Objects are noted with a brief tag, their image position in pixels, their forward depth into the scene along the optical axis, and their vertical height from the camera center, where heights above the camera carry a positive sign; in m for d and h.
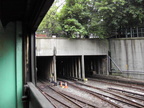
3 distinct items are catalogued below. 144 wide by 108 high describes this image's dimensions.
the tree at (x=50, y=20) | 22.67 +6.89
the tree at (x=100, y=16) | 14.78 +4.97
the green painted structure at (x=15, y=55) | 2.85 +0.12
